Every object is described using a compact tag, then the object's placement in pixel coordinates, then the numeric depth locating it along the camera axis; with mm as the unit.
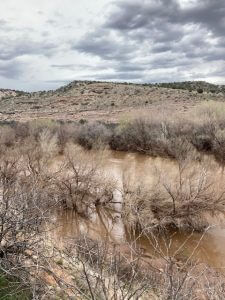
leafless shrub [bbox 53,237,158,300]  6127
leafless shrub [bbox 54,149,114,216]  17594
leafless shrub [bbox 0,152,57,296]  7664
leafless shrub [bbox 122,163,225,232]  15000
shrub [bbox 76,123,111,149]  35188
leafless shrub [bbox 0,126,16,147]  31691
